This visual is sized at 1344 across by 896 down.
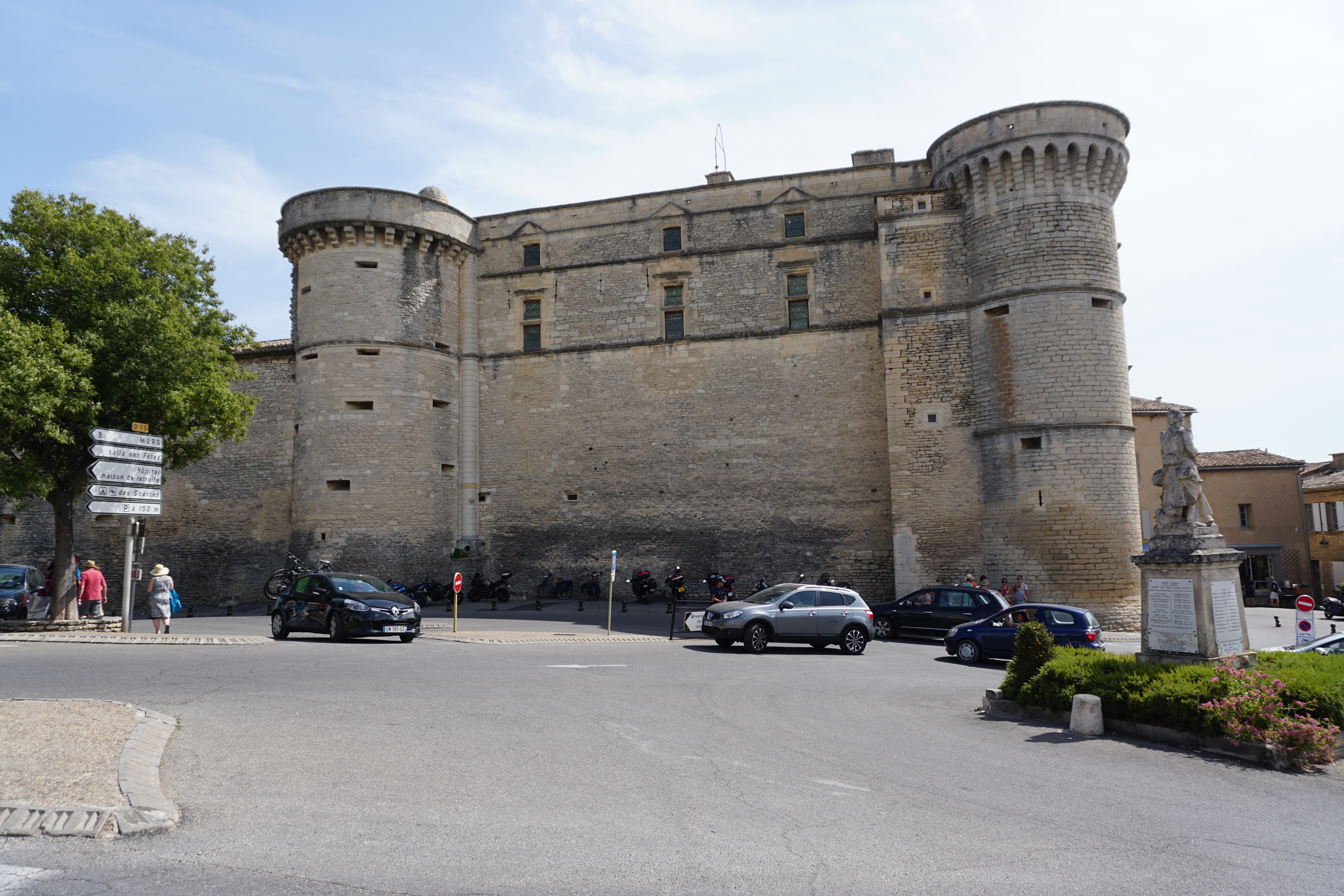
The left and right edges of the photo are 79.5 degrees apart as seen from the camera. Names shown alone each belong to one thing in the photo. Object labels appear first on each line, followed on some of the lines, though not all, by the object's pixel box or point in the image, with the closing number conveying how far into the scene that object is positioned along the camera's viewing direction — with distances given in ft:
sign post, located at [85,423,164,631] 48.14
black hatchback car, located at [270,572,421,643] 46.83
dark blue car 44.24
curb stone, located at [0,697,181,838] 14.55
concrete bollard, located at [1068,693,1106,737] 26.50
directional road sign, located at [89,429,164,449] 48.14
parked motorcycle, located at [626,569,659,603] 79.51
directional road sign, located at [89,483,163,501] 48.11
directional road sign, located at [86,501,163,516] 47.03
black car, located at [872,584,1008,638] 53.26
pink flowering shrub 22.24
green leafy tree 50.37
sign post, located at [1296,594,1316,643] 48.14
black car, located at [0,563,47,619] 57.21
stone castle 68.64
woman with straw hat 49.93
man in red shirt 55.77
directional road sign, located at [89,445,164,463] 48.19
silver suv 46.60
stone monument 28.40
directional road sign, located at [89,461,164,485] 47.96
